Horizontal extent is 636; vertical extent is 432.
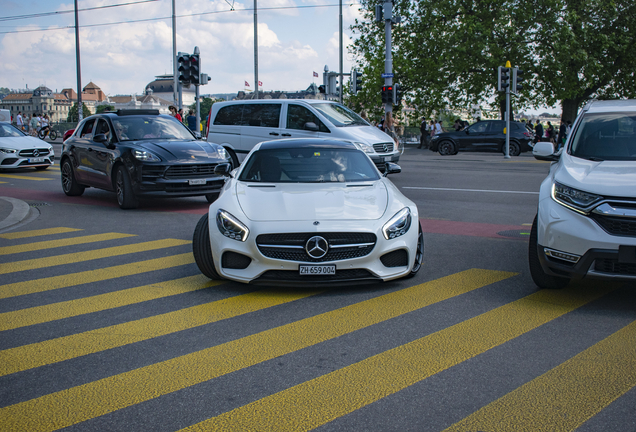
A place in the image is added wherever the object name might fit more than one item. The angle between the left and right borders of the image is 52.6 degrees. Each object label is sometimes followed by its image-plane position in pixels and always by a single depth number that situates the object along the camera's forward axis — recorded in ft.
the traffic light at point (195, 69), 67.97
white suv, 15.85
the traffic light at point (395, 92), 84.56
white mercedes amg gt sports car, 17.74
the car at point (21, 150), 62.23
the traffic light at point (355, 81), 95.91
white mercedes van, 50.80
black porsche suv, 36.01
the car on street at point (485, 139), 92.12
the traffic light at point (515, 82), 84.79
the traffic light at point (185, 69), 67.67
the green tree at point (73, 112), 561.93
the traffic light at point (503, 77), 84.33
